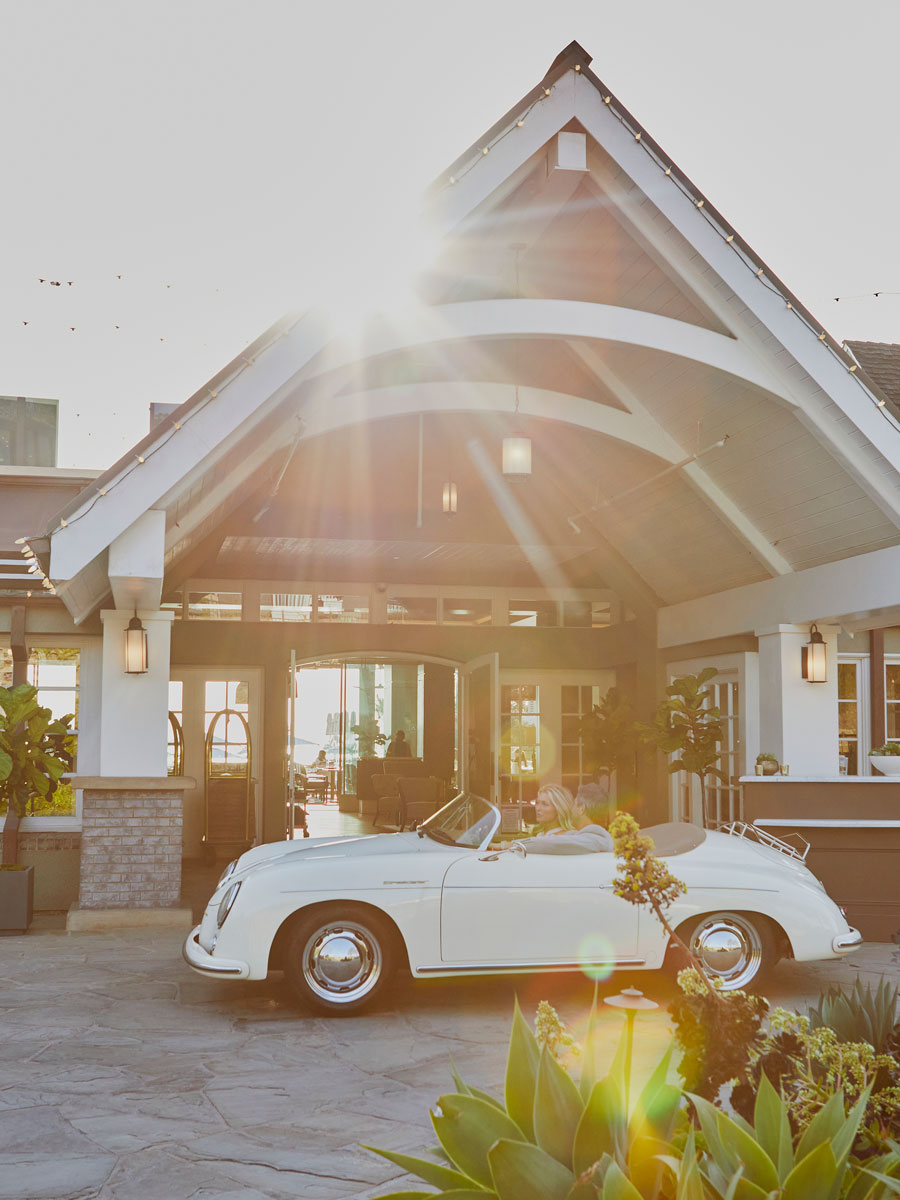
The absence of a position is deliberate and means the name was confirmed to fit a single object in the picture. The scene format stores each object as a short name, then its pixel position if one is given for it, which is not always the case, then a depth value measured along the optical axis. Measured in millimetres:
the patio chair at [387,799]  16750
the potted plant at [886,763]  8992
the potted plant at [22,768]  8516
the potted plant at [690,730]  10594
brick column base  8625
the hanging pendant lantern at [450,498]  10297
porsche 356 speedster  5828
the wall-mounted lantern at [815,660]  9734
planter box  8508
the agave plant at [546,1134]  1721
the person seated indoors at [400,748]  20203
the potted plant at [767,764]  9188
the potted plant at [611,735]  13102
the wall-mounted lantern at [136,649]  8773
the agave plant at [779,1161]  1643
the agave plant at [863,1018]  2430
